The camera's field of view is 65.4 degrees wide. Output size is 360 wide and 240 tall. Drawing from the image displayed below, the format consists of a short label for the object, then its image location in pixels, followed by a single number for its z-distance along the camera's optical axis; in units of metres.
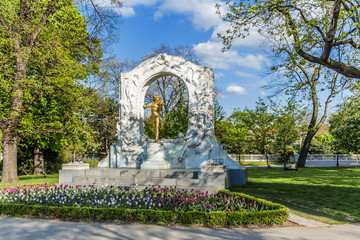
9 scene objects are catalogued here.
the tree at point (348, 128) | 22.55
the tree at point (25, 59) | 12.70
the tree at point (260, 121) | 22.25
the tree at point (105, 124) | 29.73
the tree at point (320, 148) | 37.31
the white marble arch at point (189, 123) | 11.74
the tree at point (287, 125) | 21.70
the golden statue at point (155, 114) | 12.55
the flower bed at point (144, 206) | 5.77
